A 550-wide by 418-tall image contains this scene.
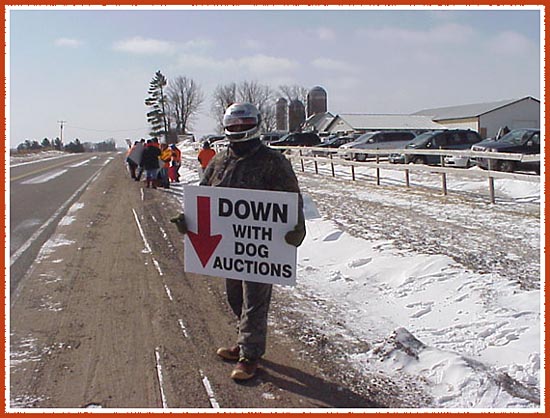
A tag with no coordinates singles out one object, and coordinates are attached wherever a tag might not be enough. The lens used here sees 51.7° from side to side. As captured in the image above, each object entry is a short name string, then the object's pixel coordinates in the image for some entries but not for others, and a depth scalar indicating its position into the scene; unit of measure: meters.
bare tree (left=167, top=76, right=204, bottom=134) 90.18
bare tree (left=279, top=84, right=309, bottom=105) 103.53
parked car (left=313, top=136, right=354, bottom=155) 41.97
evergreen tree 79.12
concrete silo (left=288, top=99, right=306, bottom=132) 97.31
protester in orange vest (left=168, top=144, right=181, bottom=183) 21.31
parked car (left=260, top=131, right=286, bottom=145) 53.07
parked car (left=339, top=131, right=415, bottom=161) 30.98
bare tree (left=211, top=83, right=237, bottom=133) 70.69
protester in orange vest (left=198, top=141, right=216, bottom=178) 16.75
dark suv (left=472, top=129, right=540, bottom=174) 18.53
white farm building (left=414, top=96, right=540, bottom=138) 67.88
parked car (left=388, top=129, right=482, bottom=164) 23.75
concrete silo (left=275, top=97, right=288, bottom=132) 96.38
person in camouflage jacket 4.42
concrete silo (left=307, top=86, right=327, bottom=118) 100.25
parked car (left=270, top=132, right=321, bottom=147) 44.41
